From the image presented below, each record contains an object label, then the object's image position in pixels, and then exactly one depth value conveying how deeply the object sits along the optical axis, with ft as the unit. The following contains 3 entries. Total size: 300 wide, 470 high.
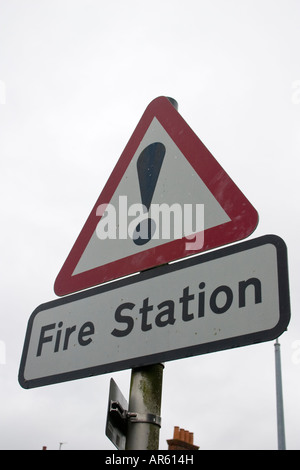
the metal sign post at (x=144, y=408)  4.57
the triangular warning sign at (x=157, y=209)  5.34
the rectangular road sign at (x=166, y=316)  4.38
